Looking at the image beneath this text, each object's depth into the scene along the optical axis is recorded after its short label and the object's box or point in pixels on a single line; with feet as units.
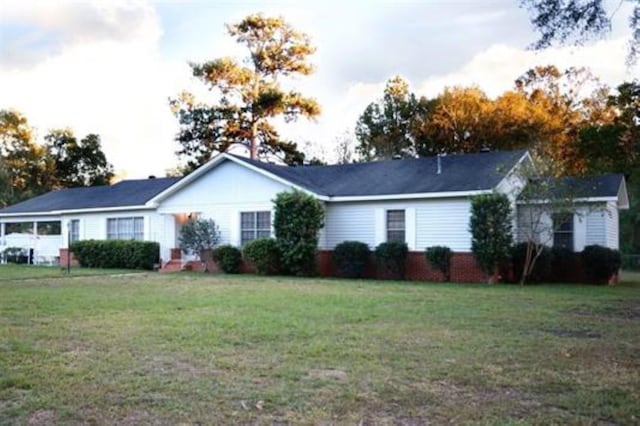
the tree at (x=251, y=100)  139.23
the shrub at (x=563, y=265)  64.23
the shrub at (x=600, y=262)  61.36
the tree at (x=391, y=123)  139.44
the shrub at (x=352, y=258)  68.44
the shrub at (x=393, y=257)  66.28
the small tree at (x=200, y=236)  77.00
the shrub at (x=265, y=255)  70.38
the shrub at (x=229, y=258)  74.08
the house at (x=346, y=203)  66.08
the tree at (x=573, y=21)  26.53
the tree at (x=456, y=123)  127.54
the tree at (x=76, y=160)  167.12
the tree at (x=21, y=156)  158.40
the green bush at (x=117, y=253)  82.58
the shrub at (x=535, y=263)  61.98
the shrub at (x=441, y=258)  64.23
